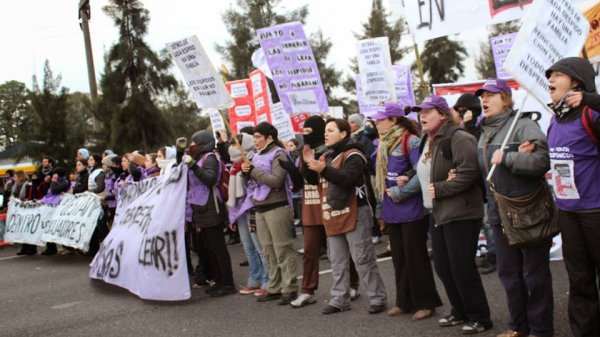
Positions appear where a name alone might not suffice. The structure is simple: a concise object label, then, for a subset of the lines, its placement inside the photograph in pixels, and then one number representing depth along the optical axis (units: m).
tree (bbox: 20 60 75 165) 19.00
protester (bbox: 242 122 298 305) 6.37
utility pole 18.92
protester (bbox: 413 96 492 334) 4.61
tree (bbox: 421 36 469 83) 39.88
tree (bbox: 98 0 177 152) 22.36
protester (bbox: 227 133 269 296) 6.82
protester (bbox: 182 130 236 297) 7.02
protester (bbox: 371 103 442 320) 5.21
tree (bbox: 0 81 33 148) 68.94
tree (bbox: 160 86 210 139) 40.24
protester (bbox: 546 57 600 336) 3.78
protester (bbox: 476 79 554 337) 4.09
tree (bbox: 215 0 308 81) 34.28
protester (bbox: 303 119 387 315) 5.52
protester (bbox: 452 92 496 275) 6.19
